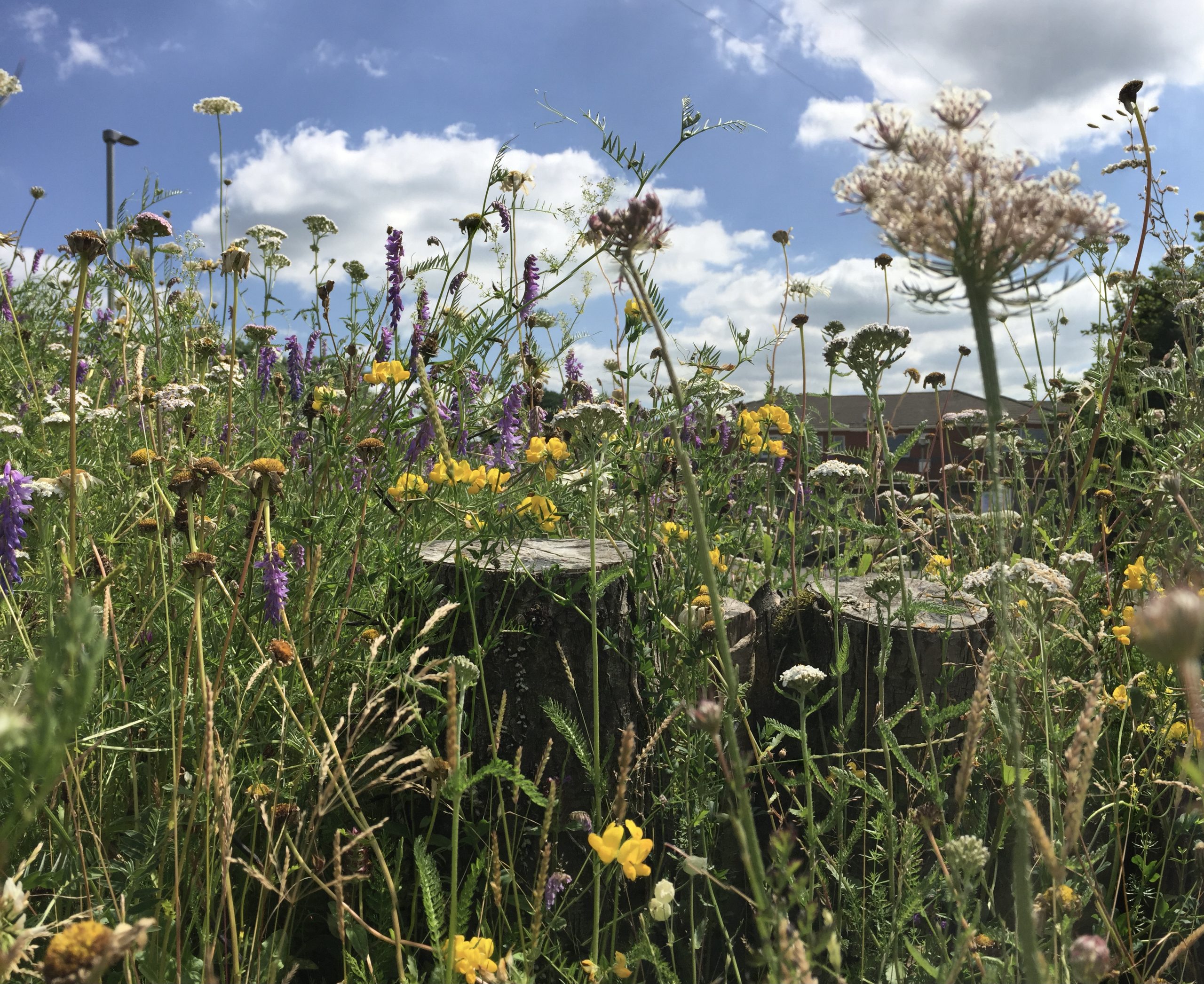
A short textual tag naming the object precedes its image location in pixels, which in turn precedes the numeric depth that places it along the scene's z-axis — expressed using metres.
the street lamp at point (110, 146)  9.35
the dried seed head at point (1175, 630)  0.52
